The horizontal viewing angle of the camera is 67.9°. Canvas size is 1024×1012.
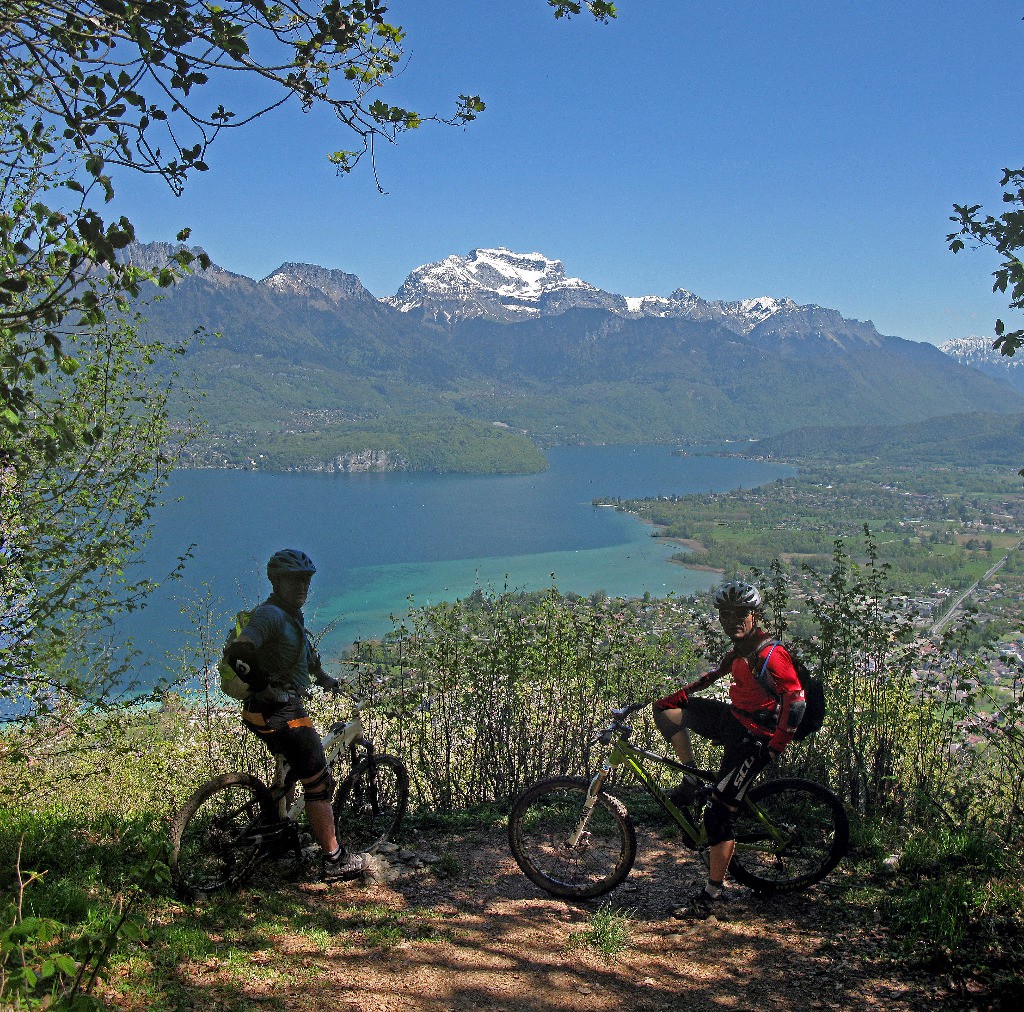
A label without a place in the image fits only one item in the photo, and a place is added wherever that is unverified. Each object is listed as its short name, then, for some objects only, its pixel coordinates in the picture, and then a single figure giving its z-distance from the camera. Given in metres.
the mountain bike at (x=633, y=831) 4.87
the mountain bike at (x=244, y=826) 4.51
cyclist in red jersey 4.51
